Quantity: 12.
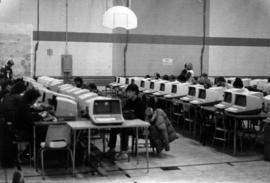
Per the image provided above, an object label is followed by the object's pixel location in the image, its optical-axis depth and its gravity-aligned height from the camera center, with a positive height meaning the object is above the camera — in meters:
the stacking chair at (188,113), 9.41 -1.02
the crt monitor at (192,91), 9.73 -0.50
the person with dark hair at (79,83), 10.38 -0.39
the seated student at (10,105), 7.04 -0.65
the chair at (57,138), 5.88 -1.01
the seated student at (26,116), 6.08 -0.73
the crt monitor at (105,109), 6.08 -0.61
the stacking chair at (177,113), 10.21 -1.09
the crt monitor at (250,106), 7.54 -0.64
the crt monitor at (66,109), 6.52 -0.65
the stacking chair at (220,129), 7.86 -1.11
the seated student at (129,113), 6.96 -0.75
